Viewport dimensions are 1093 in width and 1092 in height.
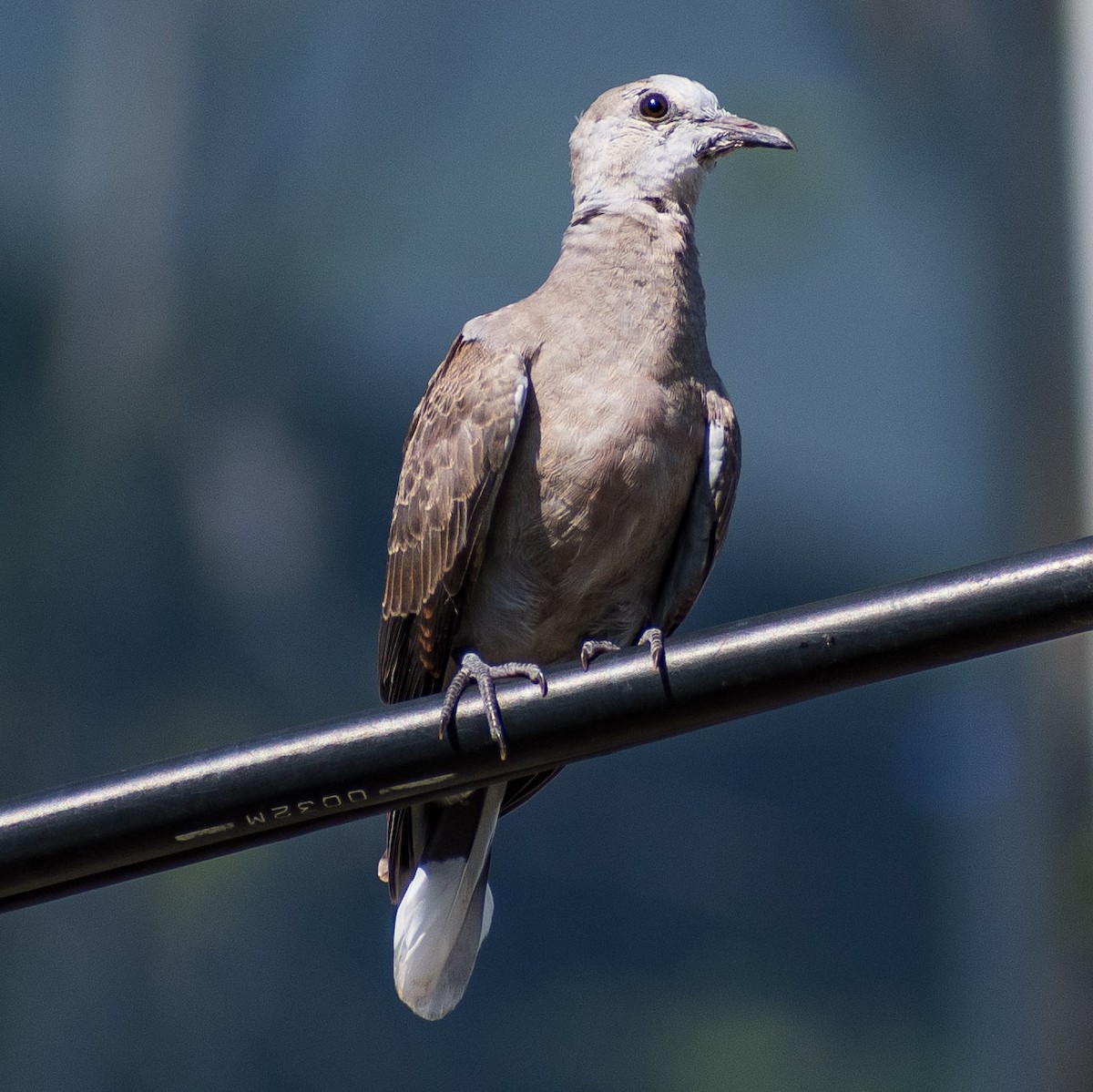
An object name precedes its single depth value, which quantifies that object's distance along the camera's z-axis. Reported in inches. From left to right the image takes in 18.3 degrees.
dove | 285.0
